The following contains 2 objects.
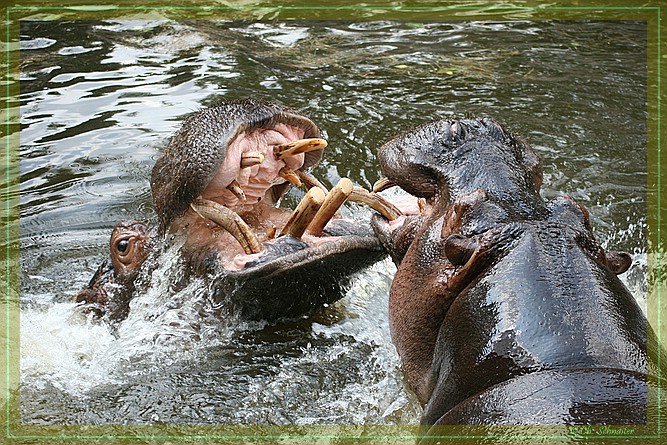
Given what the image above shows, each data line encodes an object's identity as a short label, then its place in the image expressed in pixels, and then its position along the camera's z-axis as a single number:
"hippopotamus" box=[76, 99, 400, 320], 7.07
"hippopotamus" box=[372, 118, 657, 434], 4.66
